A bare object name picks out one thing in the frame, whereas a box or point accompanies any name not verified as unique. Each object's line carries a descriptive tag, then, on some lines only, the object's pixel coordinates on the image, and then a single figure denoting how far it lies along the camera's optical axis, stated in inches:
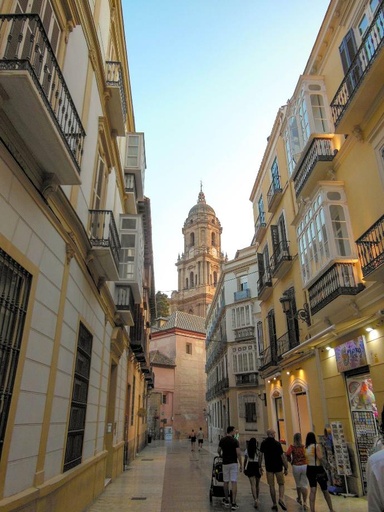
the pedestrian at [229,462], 317.1
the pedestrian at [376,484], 91.5
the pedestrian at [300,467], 302.5
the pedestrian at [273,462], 310.8
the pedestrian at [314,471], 281.0
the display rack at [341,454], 339.0
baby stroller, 330.3
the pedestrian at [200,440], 1070.4
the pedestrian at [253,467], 323.8
